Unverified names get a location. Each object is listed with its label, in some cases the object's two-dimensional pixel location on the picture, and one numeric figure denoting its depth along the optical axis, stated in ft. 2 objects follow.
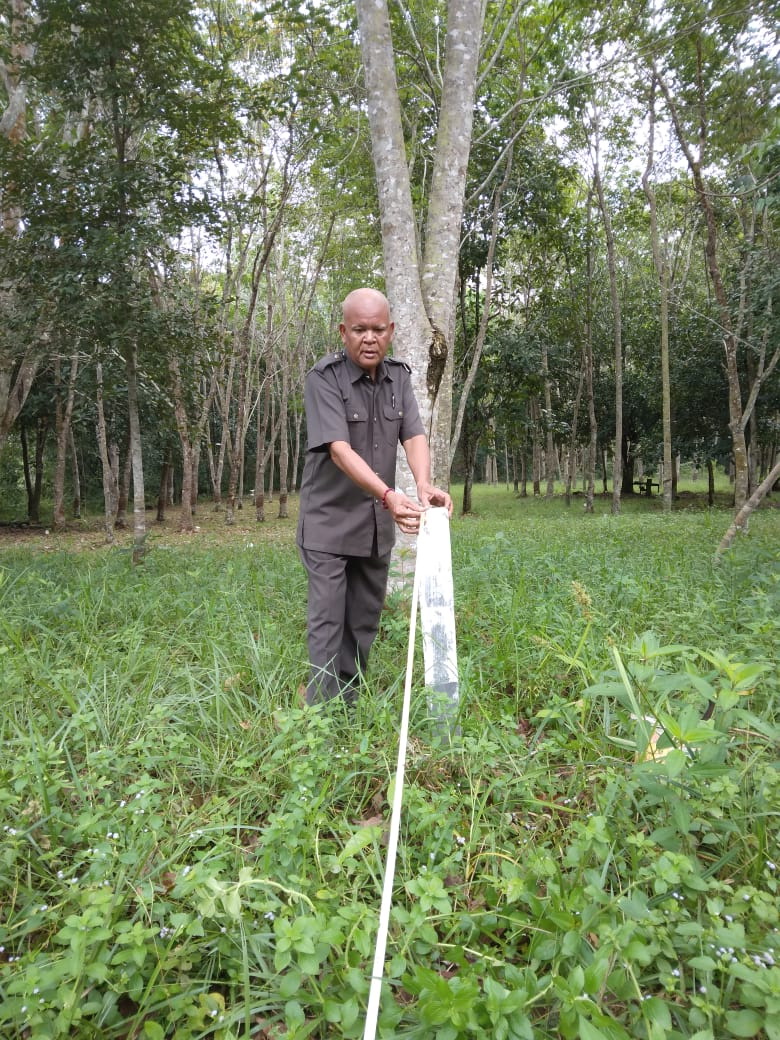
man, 7.88
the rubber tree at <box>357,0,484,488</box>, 13.05
